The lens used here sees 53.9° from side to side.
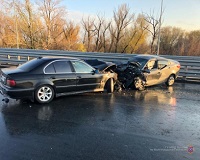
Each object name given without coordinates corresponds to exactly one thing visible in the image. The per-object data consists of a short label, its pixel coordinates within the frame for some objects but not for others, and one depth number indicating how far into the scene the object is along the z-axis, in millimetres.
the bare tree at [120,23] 38000
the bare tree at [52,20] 35156
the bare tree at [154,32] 35769
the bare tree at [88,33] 39656
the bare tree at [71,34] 37197
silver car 9141
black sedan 5820
